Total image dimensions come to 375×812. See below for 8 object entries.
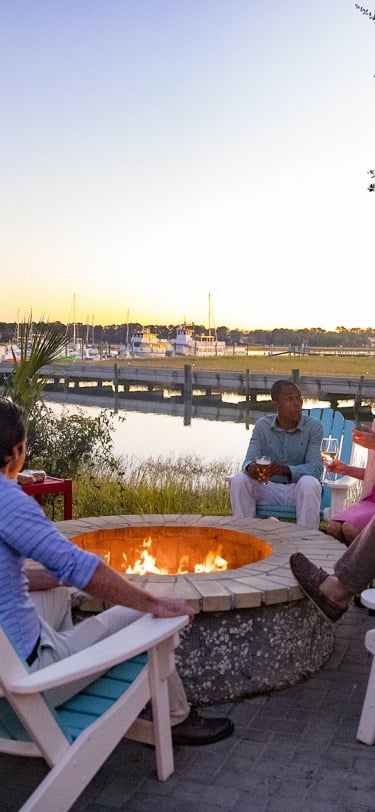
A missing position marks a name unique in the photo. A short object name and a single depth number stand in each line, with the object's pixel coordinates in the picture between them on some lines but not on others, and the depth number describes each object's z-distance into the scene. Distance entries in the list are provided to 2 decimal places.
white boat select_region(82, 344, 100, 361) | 65.94
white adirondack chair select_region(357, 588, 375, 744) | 2.74
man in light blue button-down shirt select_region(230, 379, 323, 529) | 4.77
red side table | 4.93
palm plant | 6.77
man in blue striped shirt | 2.00
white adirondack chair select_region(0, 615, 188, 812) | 1.81
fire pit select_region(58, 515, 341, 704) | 2.97
